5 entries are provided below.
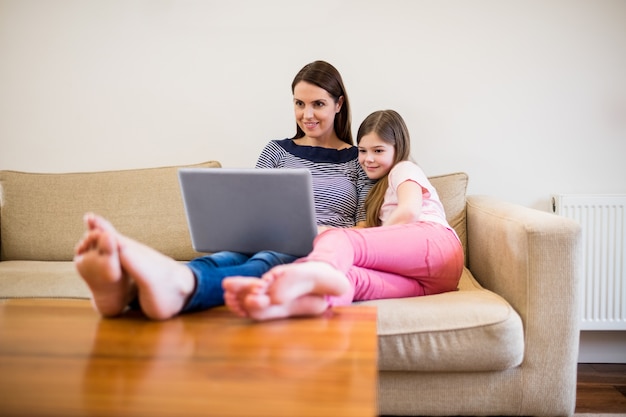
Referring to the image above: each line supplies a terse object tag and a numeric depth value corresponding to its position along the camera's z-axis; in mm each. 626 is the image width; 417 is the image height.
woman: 1108
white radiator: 2414
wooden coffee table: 780
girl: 1160
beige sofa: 1537
